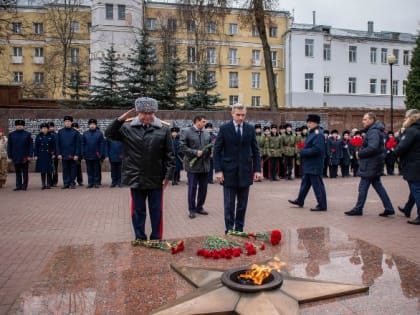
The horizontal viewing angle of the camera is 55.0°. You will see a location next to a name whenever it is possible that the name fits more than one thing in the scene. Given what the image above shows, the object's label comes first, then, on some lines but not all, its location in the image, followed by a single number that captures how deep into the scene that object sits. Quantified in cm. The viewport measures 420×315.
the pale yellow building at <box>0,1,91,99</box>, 3503
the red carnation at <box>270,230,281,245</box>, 469
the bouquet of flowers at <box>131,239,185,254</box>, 438
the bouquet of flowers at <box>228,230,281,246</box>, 469
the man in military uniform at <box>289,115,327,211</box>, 842
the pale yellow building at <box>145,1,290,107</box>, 4738
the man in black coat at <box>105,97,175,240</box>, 516
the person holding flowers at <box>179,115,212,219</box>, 823
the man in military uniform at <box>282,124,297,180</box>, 1528
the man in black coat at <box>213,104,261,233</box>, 593
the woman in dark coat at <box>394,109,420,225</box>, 726
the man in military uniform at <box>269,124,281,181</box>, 1505
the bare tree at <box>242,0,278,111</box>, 2219
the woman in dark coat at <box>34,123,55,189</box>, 1260
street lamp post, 2288
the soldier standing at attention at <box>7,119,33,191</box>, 1219
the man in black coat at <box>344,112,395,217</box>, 773
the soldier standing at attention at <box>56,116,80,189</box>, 1264
